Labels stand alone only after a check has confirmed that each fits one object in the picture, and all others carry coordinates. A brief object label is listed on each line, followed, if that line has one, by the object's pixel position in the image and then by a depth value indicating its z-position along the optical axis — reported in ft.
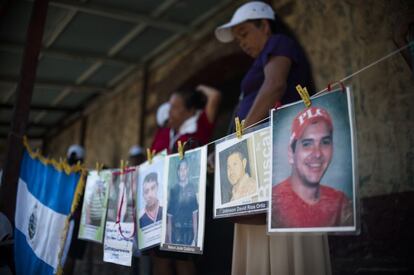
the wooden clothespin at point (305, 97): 5.49
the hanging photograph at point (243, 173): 6.20
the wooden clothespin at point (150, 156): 9.06
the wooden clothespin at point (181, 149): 7.97
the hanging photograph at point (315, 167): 4.80
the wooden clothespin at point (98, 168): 10.69
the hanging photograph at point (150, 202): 8.36
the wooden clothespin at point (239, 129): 6.76
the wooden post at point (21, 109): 10.43
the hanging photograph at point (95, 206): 9.96
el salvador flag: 10.55
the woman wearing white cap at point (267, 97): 6.47
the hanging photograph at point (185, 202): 7.19
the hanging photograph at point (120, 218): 8.83
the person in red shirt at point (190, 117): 12.28
